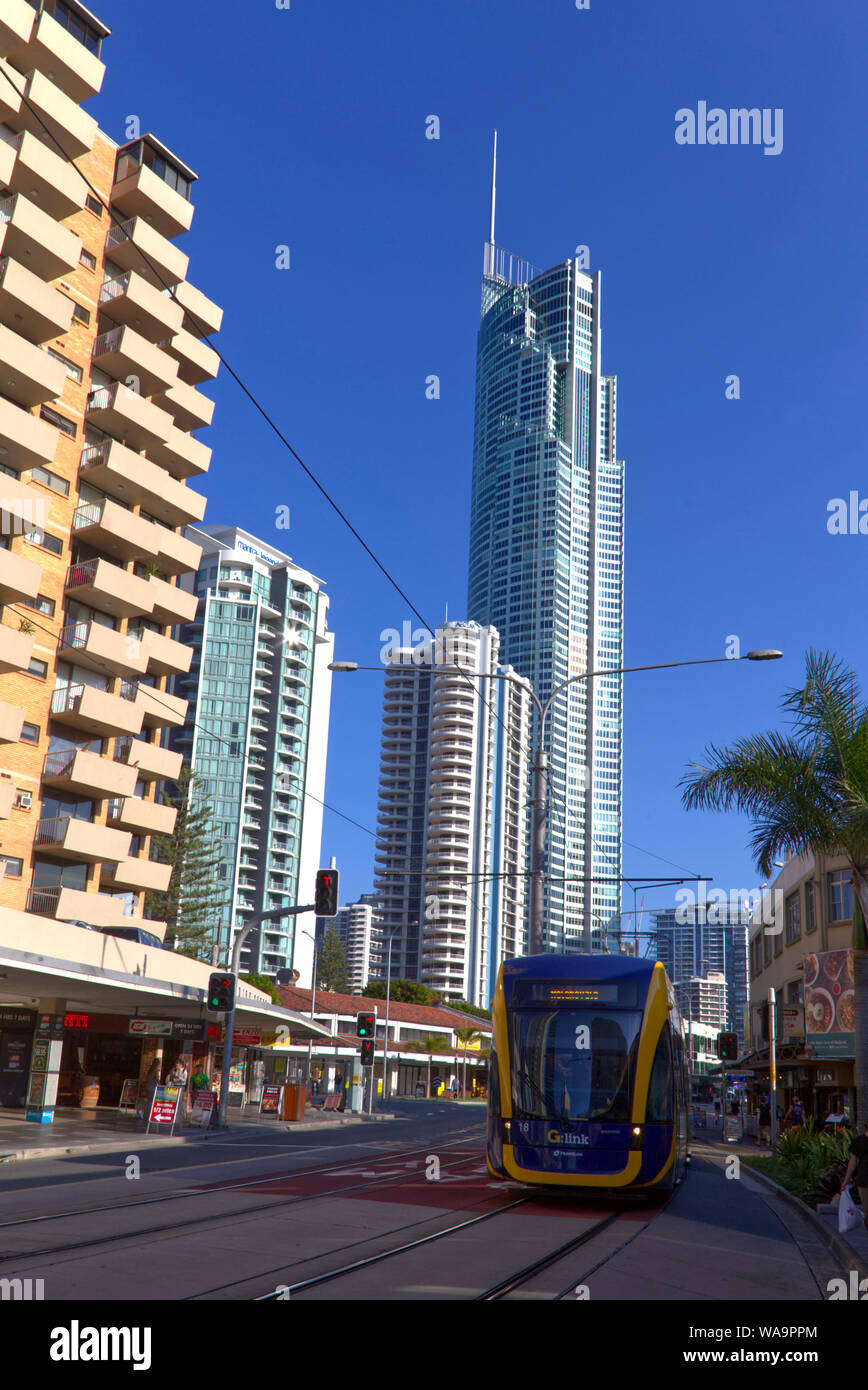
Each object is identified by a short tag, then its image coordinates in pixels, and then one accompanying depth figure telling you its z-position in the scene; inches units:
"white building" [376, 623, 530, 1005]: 6358.3
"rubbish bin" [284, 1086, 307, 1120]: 1626.5
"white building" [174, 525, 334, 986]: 5019.7
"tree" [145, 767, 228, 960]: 3233.3
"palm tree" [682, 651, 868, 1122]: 842.8
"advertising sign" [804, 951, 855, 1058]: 1489.3
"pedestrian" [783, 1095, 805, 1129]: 1467.8
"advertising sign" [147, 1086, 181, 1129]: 1143.0
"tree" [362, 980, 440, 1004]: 4906.5
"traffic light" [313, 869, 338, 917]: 1105.4
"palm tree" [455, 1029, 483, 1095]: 4192.9
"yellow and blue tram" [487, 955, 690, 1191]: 592.1
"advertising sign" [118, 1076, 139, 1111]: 1653.5
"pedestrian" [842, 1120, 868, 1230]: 540.1
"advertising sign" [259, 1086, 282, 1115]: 1780.3
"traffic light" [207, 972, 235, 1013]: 1197.7
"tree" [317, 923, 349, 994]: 4906.5
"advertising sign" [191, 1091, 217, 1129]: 1390.5
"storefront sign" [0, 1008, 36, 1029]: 1315.2
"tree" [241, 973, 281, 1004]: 3389.5
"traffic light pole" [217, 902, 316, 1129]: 1264.8
